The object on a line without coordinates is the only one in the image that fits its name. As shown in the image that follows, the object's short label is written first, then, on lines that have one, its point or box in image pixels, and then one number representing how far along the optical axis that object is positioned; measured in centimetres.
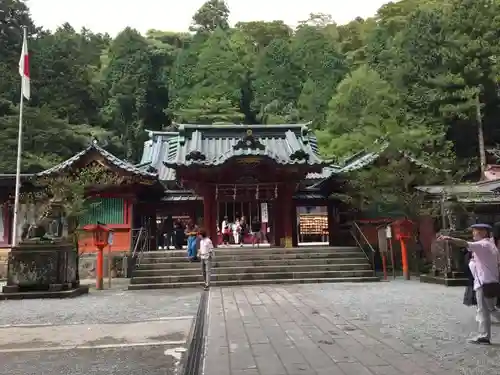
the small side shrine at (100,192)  1838
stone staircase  1474
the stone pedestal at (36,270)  1260
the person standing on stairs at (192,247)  1574
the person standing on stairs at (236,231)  2036
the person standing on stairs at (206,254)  1329
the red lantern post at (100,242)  1448
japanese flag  1873
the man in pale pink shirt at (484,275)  589
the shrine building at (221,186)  1798
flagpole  1767
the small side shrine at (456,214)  1334
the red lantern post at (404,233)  1569
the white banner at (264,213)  1958
